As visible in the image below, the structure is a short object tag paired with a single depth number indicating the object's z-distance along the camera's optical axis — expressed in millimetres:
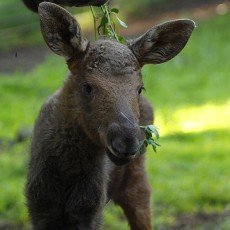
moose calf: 10969
